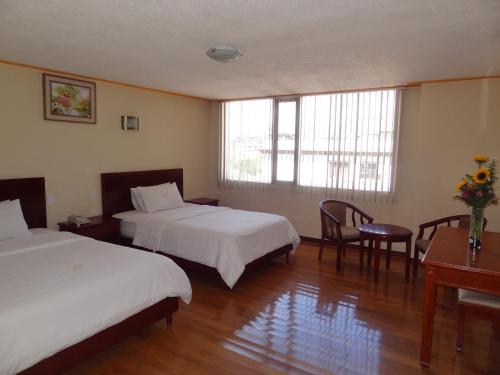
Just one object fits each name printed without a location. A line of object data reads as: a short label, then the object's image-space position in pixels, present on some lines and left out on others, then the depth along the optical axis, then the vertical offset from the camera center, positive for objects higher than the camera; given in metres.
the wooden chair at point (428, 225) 3.68 -0.71
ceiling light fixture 2.80 +0.88
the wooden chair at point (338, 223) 4.16 -0.80
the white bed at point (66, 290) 1.82 -0.86
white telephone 3.86 -0.74
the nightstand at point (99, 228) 3.84 -0.84
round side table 3.79 -0.82
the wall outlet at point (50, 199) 3.91 -0.52
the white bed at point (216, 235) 3.47 -0.86
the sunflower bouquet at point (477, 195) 2.46 -0.21
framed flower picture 3.80 +0.65
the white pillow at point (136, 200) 4.62 -0.59
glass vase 2.56 -0.46
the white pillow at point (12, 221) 3.17 -0.65
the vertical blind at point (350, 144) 4.64 +0.26
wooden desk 2.10 -0.67
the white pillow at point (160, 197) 4.57 -0.55
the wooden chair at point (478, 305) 2.26 -0.94
